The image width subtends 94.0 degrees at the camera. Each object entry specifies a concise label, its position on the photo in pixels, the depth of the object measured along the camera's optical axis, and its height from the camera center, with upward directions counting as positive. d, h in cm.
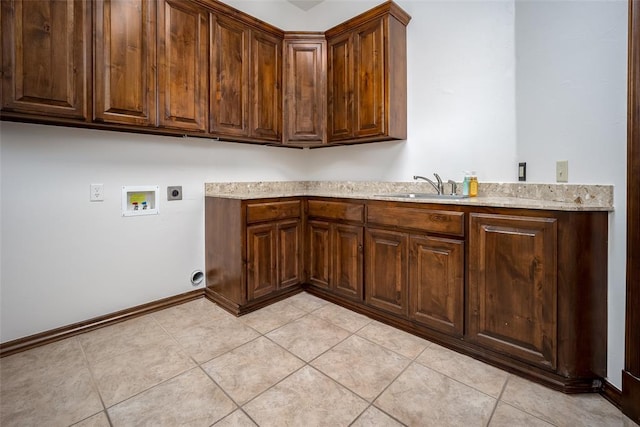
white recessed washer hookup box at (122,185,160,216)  220 +4
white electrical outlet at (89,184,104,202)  204 +9
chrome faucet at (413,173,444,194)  233 +16
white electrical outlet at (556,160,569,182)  169 +19
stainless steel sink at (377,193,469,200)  222 +7
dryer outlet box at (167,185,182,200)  243 +11
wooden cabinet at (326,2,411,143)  237 +108
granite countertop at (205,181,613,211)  148 +9
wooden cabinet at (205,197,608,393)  142 -42
